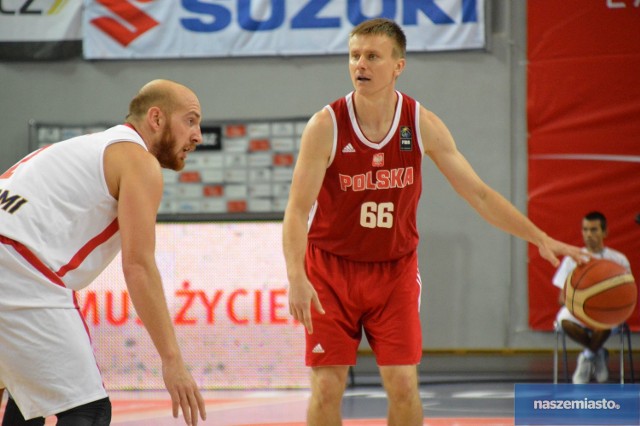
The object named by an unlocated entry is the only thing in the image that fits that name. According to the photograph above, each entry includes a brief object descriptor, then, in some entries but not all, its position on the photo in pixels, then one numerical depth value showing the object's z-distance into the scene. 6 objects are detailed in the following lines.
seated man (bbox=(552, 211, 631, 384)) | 15.75
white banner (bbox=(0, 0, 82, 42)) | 18.37
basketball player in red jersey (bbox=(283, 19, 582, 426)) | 7.91
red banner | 17.34
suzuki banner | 17.62
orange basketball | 9.81
